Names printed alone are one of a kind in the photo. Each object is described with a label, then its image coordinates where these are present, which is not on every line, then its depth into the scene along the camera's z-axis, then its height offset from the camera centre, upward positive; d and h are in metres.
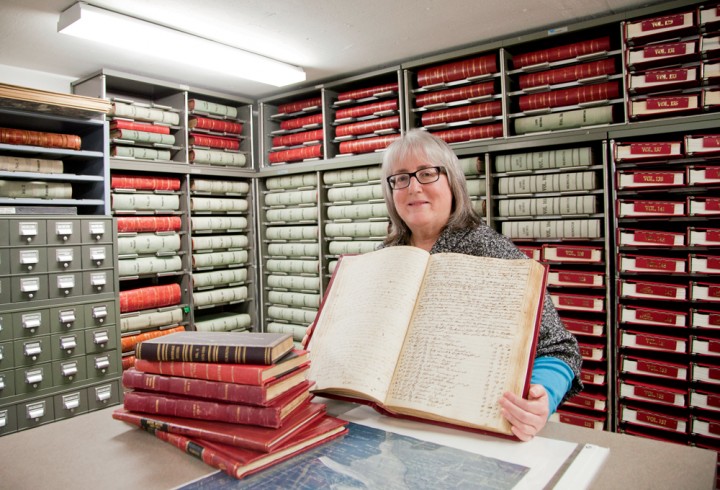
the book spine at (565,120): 3.56 +0.84
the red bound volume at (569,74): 3.56 +1.19
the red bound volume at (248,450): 0.83 -0.38
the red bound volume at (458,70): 3.99 +1.37
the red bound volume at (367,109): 4.59 +1.22
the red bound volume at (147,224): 4.34 +0.17
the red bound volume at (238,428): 0.87 -0.35
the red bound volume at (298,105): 5.12 +1.43
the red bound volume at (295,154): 5.08 +0.90
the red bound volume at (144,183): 4.34 +0.55
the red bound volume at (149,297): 4.30 -0.50
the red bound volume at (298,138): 5.10 +1.08
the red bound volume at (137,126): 4.34 +1.06
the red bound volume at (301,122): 5.12 +1.25
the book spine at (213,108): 4.92 +1.38
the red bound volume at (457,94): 4.06 +1.20
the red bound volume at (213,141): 4.97 +1.04
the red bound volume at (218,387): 0.90 -0.28
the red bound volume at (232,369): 0.90 -0.25
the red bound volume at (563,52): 3.56 +1.35
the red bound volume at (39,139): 3.41 +0.77
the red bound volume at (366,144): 4.61 +0.89
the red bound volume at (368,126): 4.57 +1.06
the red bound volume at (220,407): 0.90 -0.32
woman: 1.60 +0.12
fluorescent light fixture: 3.11 +1.44
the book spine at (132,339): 4.28 -0.84
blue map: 0.79 -0.40
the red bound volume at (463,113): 4.05 +1.03
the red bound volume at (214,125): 4.93 +1.21
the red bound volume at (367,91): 4.59 +1.39
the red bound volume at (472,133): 4.03 +0.85
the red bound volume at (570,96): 3.55 +1.02
